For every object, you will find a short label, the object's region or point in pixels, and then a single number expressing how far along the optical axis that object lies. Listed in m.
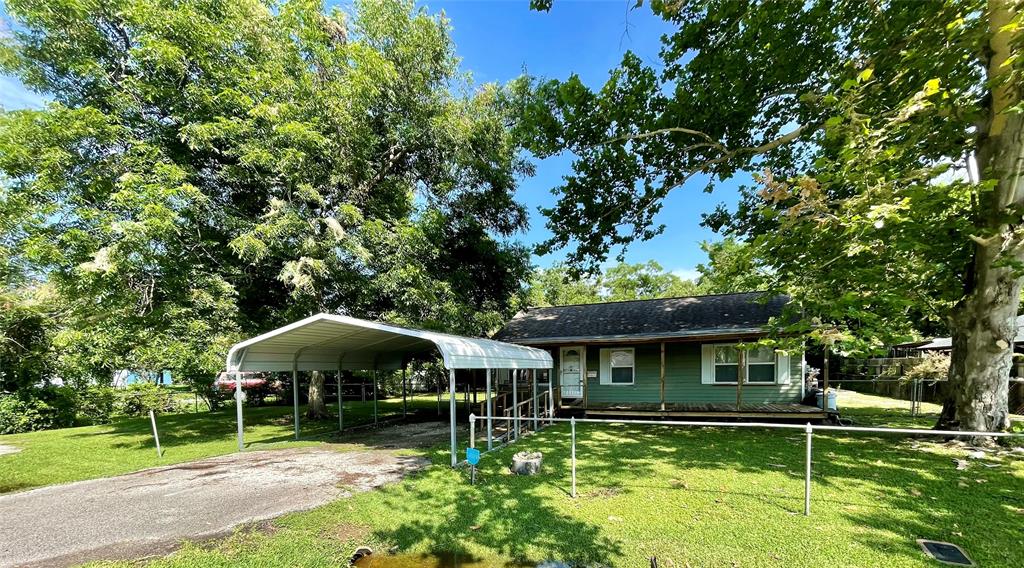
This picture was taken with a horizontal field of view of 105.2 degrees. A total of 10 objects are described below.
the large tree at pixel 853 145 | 6.20
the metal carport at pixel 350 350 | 7.61
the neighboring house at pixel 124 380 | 18.90
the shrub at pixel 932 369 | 15.07
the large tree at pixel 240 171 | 10.06
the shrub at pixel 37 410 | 13.52
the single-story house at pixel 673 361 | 11.95
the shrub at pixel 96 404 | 15.60
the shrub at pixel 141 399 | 16.55
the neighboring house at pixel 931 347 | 14.28
